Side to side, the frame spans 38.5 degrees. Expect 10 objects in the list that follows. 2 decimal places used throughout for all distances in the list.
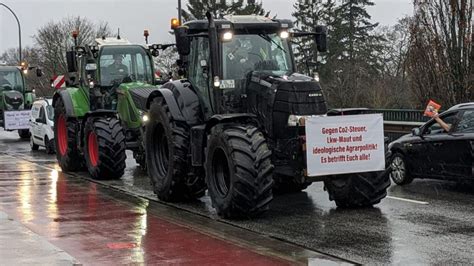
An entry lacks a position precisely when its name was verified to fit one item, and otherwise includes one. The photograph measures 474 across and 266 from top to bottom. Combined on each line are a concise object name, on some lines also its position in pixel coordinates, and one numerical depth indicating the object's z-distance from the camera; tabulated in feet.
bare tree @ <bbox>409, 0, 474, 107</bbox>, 73.46
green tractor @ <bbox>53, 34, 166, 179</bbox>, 46.01
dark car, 37.12
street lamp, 153.79
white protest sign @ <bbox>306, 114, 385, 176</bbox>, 30.55
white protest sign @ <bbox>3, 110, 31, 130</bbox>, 86.17
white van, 69.31
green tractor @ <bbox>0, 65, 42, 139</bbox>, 86.69
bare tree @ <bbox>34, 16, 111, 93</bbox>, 209.26
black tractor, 29.96
